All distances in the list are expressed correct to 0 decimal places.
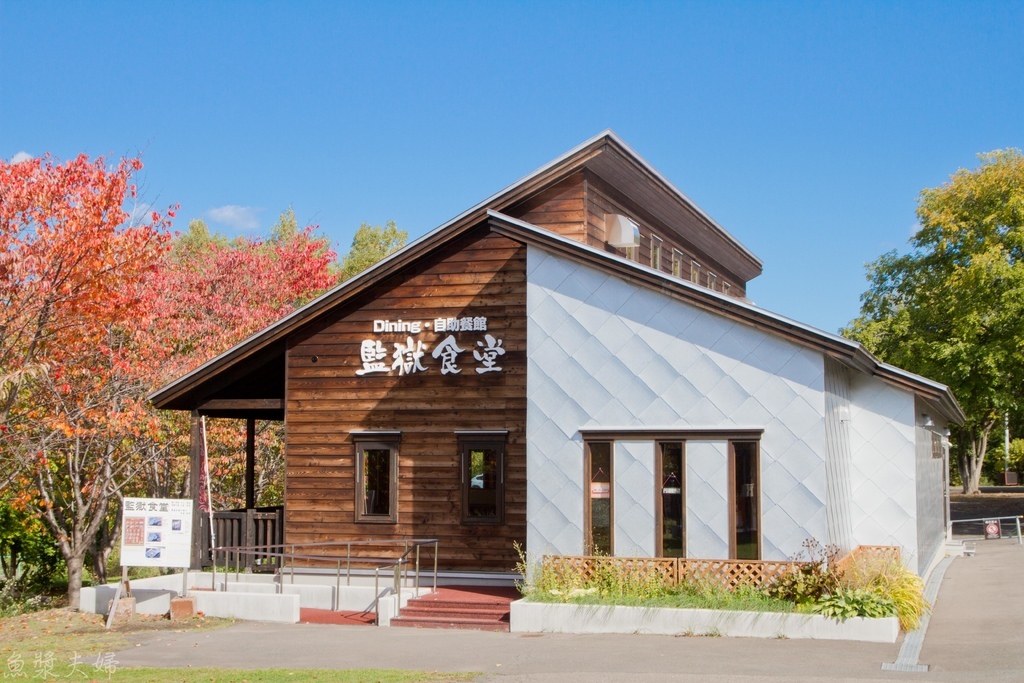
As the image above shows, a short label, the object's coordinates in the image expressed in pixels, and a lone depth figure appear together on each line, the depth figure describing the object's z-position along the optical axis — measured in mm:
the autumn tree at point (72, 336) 19125
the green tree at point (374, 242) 60969
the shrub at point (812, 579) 15188
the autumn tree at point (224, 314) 27188
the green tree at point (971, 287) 34688
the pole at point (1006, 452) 60938
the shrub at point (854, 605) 14664
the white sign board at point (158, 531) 18266
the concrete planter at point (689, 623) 14570
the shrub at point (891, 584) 15203
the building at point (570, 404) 16469
